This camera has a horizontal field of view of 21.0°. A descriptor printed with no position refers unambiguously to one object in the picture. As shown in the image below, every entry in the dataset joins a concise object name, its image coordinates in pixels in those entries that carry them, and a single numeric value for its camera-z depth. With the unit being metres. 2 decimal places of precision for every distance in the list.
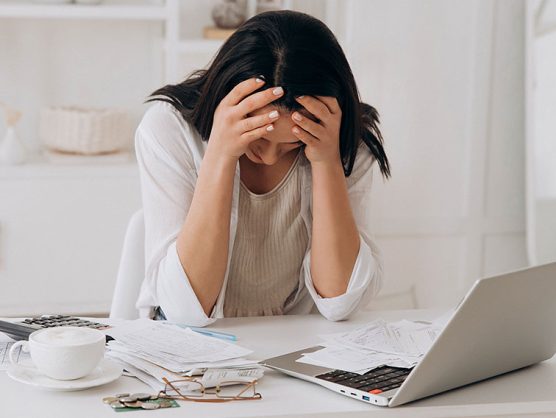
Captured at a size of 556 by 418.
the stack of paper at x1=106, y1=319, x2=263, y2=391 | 2.00
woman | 2.33
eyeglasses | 1.95
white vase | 3.98
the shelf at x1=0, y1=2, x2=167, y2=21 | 3.96
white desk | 1.89
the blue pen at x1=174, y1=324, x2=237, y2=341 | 2.22
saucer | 1.93
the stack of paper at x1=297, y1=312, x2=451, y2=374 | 2.07
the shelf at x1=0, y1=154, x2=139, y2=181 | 3.97
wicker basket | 4.07
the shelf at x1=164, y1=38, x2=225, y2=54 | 4.05
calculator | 2.12
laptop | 1.92
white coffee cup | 1.94
